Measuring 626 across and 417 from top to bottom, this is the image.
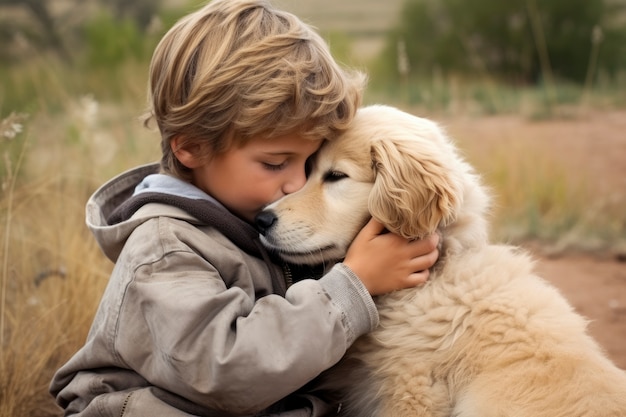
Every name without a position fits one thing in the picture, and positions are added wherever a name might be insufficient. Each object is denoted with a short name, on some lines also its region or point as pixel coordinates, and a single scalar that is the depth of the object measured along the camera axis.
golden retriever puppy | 2.19
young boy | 2.04
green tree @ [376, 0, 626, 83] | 11.49
